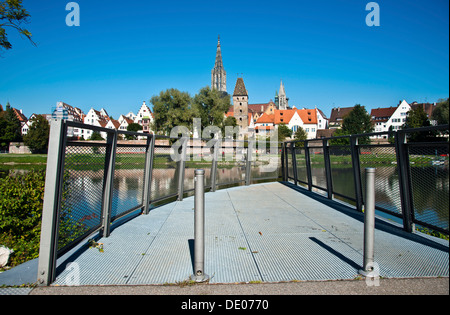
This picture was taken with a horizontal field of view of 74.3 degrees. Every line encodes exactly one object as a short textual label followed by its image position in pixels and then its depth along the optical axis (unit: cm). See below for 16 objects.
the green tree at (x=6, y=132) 6869
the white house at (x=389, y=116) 10128
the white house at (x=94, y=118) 10711
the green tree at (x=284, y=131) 9055
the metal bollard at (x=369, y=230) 290
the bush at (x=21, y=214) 452
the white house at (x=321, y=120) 11925
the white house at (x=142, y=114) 11119
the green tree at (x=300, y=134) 9206
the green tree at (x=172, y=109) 5206
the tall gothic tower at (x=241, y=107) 11194
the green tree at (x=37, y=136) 6494
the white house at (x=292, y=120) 10844
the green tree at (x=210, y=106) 5662
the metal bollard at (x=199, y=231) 288
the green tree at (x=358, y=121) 8075
